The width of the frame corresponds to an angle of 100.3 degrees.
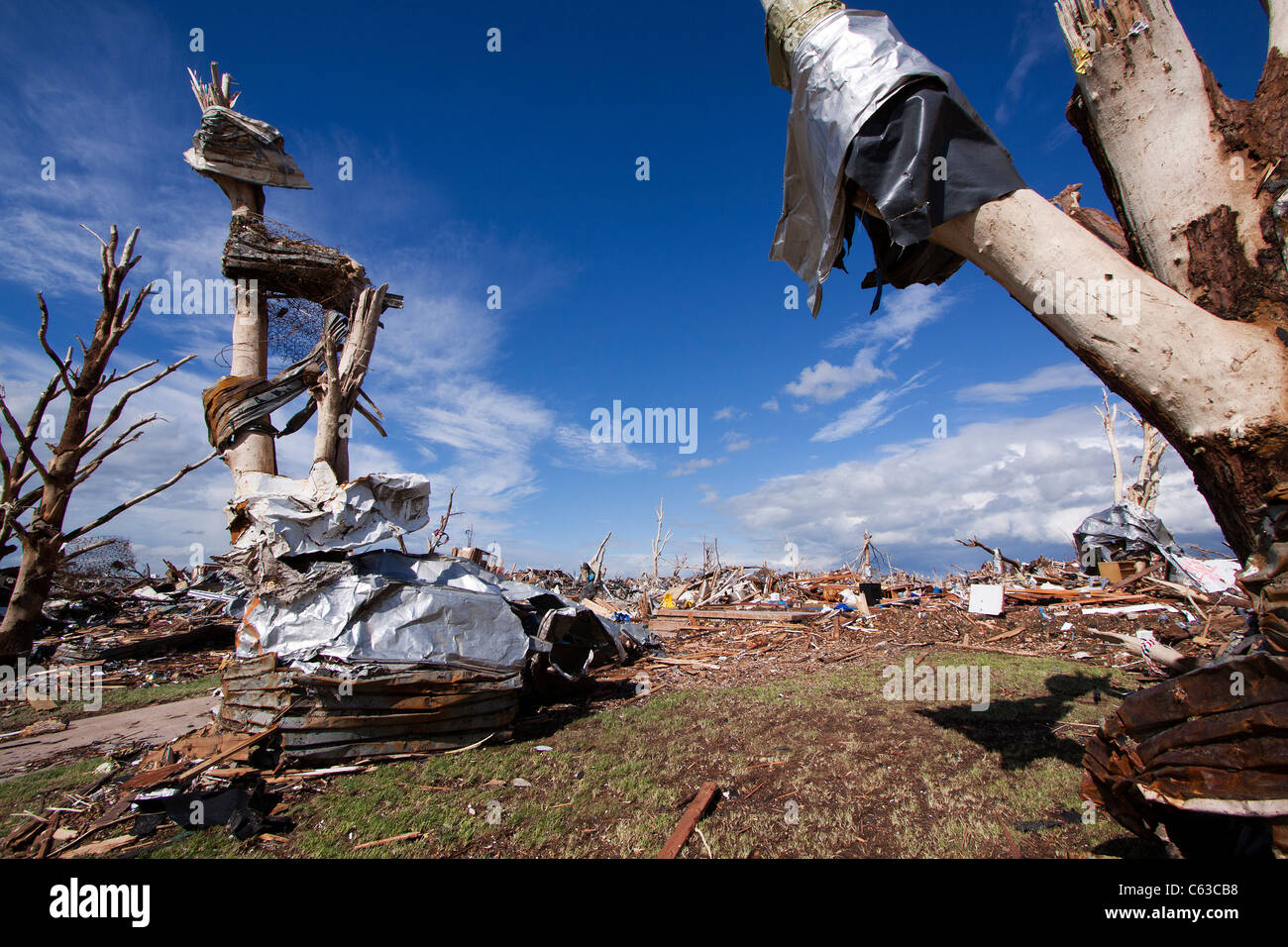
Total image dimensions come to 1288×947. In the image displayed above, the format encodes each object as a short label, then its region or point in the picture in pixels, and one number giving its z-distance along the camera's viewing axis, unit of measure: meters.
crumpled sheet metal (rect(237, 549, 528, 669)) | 5.21
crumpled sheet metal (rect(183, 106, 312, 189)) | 7.43
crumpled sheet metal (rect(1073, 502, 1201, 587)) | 13.73
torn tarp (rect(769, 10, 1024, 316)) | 2.11
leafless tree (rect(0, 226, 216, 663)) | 8.14
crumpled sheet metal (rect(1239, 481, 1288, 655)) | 1.79
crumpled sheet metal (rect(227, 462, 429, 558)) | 5.60
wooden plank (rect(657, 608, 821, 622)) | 13.88
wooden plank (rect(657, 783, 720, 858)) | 3.63
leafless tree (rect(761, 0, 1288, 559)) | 1.83
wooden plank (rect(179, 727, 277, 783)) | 4.86
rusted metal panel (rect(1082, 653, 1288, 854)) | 1.84
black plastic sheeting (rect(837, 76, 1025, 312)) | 2.10
